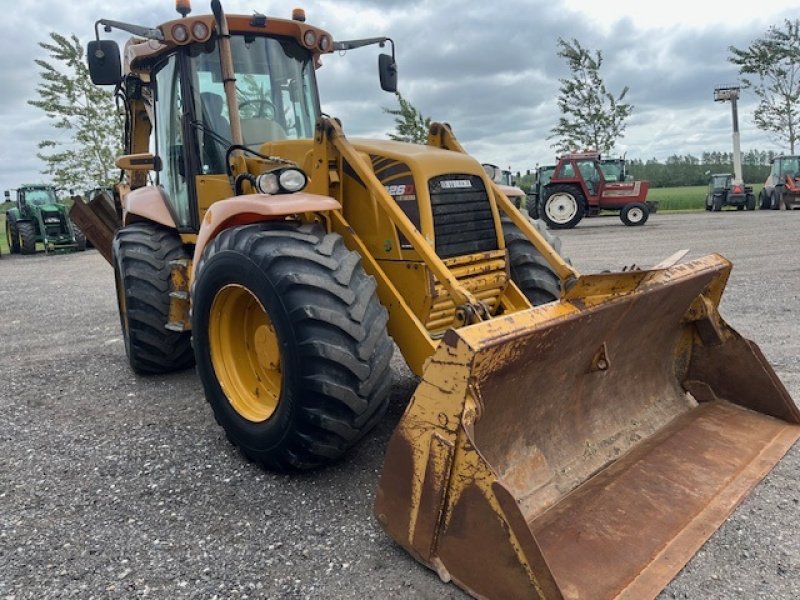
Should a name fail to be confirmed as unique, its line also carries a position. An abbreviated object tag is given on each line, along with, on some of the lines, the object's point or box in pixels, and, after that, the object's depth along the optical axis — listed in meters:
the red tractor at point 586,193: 21.11
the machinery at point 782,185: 24.53
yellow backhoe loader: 2.37
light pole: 33.33
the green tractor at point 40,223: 20.22
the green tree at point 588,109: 30.11
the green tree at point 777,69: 31.59
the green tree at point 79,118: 23.67
